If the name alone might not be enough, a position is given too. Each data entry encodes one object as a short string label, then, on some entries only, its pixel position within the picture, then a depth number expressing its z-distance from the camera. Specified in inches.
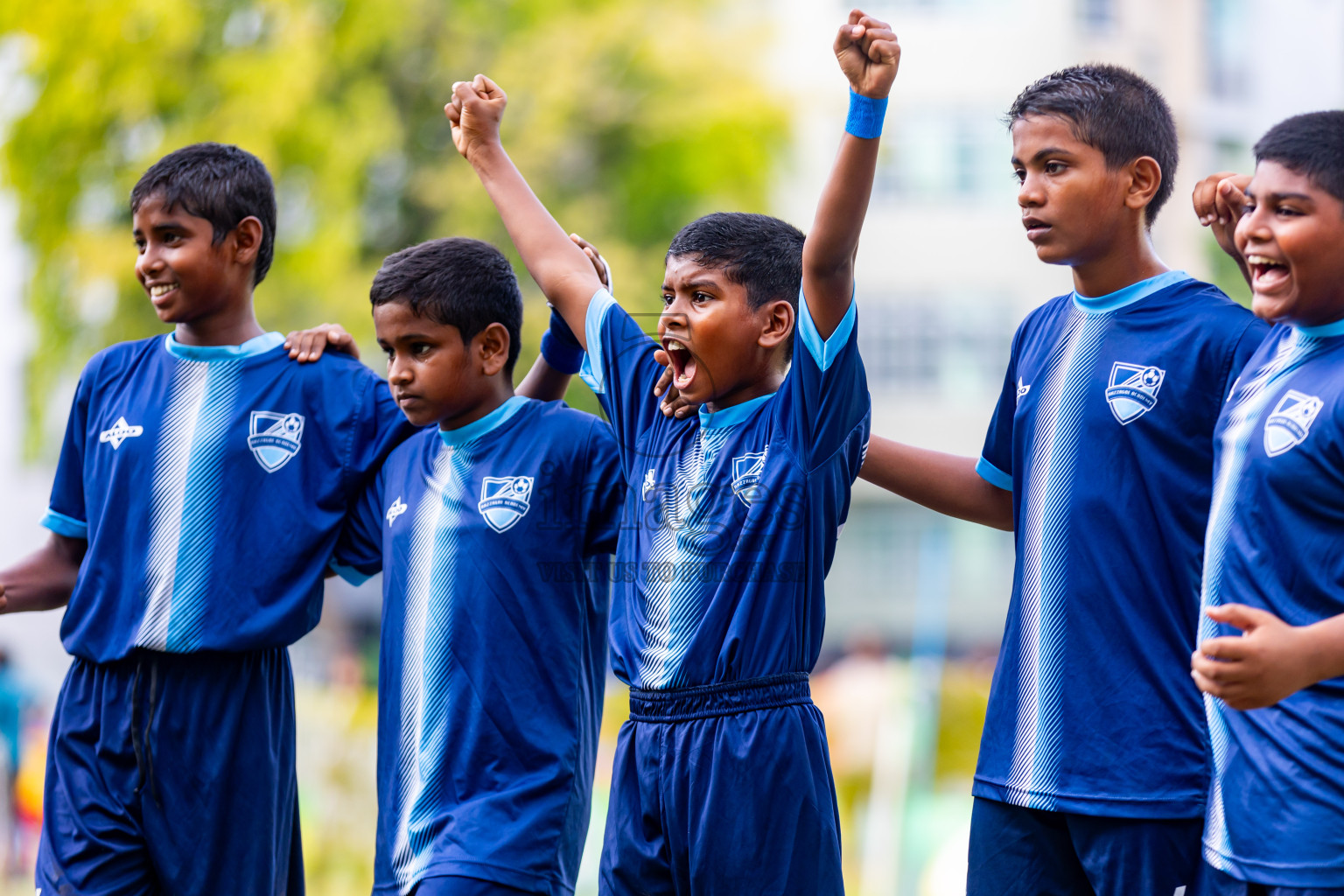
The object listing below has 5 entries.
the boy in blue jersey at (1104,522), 212.1
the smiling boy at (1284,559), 176.4
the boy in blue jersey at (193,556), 263.1
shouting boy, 211.8
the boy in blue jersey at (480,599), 241.3
